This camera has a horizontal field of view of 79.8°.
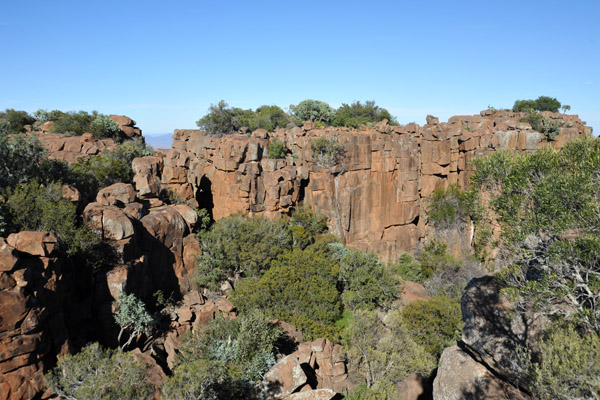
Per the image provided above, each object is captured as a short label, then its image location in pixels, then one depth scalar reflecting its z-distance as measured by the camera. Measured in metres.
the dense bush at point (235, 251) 20.52
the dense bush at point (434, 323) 17.19
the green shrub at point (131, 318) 14.05
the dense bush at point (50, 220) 14.30
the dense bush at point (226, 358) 10.38
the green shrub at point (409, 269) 28.08
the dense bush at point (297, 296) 17.86
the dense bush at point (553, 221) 8.93
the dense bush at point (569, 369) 6.89
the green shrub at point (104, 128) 32.50
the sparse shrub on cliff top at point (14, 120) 31.72
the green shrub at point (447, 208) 31.47
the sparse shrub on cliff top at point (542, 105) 53.91
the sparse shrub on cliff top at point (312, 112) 43.00
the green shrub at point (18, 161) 18.47
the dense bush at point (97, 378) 9.44
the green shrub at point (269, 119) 39.56
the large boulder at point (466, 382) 8.73
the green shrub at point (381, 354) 13.98
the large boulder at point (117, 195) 18.36
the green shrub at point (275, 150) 30.27
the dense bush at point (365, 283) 21.12
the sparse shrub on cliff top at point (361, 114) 43.06
